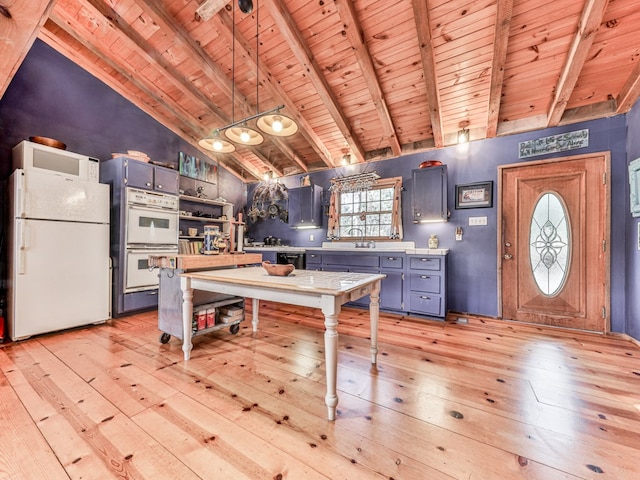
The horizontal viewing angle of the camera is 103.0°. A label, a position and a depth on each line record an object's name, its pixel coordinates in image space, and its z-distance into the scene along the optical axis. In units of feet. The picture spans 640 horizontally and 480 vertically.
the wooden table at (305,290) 4.90
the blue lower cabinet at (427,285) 11.28
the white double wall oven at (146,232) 11.71
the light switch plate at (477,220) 12.01
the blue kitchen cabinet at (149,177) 11.77
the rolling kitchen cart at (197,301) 7.55
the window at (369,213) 14.21
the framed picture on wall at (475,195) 11.87
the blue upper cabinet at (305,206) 15.92
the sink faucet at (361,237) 14.73
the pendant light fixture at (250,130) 6.91
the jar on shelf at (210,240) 8.23
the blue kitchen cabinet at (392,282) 12.25
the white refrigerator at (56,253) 8.75
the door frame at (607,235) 9.77
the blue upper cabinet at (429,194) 12.27
